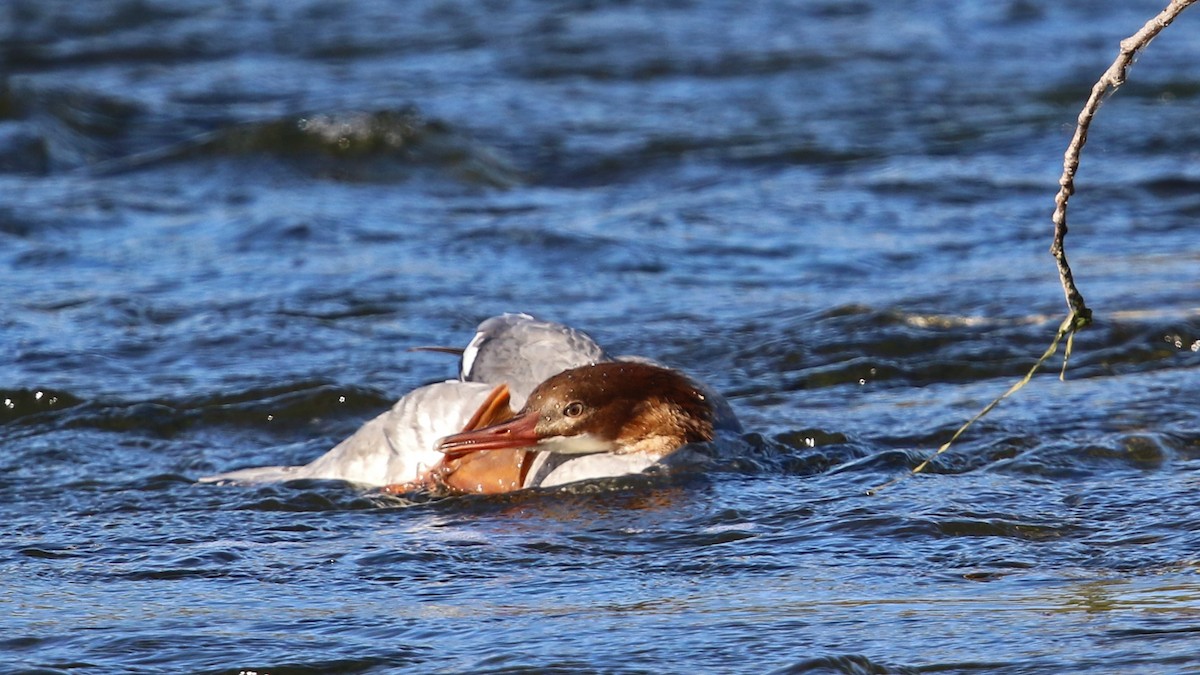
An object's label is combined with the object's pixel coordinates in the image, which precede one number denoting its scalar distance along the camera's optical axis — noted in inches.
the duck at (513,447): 420.8
